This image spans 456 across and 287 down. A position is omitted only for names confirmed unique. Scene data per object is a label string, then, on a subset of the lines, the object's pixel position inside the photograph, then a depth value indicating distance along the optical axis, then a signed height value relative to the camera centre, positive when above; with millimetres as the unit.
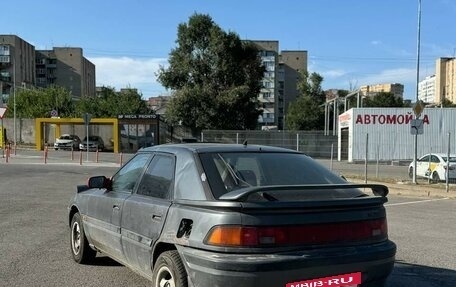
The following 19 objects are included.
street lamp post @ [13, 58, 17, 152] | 58994 -820
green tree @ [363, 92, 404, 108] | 93000 +4264
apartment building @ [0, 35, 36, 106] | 125950 +14741
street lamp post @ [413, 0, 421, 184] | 20861 +2042
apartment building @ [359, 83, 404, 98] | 148750 +10494
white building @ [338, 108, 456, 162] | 41469 +107
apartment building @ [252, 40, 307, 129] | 137875 +11886
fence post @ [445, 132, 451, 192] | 17561 -1942
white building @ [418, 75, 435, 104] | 129125 +8824
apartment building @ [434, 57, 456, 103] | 114062 +10109
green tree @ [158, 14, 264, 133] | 53719 +4617
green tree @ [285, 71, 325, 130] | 86375 +2751
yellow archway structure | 49938 -153
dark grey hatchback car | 3994 -779
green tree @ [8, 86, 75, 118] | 72750 +2537
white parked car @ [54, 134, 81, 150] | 50875 -1884
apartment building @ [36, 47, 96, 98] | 150750 +14938
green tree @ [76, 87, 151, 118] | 74375 +2401
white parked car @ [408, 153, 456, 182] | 20962 -1675
